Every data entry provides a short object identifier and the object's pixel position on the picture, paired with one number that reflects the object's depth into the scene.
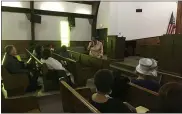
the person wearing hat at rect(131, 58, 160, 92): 1.54
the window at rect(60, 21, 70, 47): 6.76
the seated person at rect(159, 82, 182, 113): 0.83
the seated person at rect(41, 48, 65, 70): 2.96
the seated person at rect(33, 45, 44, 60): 3.95
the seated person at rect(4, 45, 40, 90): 2.71
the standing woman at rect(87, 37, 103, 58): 4.22
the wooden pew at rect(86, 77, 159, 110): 1.47
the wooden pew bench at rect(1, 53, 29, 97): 2.71
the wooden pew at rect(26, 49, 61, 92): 2.91
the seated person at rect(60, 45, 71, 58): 4.40
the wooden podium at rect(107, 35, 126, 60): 3.96
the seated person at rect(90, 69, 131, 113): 1.09
